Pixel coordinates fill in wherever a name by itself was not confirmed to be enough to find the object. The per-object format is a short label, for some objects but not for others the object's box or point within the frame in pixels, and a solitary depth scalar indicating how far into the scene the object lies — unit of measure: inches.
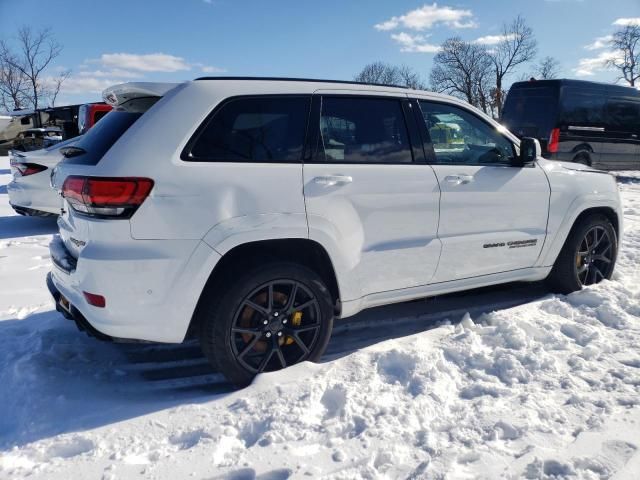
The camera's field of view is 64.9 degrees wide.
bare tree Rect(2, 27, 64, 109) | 1753.2
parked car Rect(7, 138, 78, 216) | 293.3
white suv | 104.4
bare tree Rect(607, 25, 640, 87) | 2030.0
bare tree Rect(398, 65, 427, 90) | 2310.5
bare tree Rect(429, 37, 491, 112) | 2265.0
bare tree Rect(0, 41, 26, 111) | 1748.3
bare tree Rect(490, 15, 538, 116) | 2175.3
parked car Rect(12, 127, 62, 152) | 759.1
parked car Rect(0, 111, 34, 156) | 960.9
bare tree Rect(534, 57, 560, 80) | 2207.1
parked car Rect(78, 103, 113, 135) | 351.6
